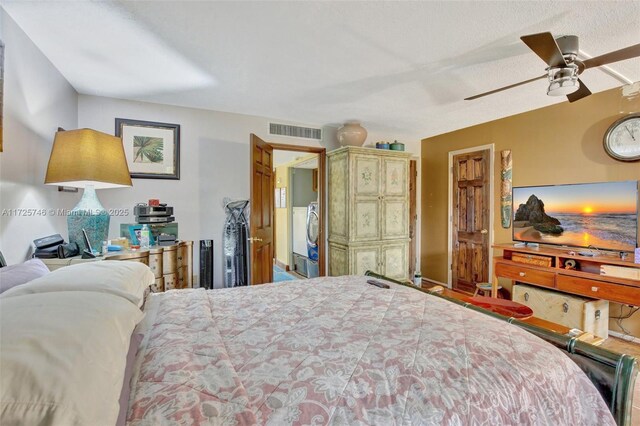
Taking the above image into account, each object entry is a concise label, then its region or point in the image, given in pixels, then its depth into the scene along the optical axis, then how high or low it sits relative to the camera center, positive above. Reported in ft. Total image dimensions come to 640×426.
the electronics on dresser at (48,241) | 6.46 -0.68
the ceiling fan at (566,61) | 5.31 +2.89
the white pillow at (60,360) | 1.61 -0.95
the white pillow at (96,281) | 2.96 -0.77
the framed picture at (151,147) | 10.17 +2.26
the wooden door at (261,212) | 10.41 -0.02
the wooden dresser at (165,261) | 6.86 -1.43
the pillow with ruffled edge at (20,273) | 3.43 -0.80
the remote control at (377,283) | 6.38 -1.59
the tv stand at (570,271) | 8.40 -1.95
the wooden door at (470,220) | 13.48 -0.41
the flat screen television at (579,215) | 9.31 -0.10
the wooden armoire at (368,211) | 12.45 +0.02
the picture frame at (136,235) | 9.24 -0.76
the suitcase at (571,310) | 9.14 -3.20
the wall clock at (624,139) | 9.14 +2.33
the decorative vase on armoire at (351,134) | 12.63 +3.33
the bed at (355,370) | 2.55 -1.66
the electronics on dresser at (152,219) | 9.21 -0.25
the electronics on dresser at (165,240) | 9.17 -0.90
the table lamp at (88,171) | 6.49 +0.92
